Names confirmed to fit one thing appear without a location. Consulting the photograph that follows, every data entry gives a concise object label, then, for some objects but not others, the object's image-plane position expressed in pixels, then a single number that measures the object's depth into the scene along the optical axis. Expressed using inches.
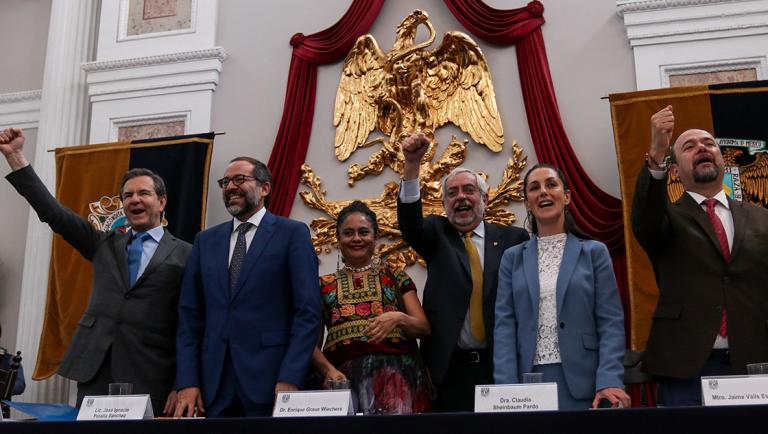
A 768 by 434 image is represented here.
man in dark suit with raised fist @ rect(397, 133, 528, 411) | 105.7
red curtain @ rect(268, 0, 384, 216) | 193.0
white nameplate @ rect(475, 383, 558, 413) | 69.3
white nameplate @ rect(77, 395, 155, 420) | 76.1
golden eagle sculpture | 186.1
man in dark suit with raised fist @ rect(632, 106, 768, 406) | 90.2
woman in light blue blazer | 90.9
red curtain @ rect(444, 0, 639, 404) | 166.6
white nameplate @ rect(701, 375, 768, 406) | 65.7
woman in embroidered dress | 103.5
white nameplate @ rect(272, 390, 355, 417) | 72.9
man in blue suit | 99.3
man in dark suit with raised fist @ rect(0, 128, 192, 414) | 112.7
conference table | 56.9
